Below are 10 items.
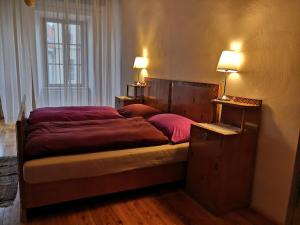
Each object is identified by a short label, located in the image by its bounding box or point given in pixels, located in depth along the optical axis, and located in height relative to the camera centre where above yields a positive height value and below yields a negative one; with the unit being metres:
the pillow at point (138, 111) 3.56 -0.60
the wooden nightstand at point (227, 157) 2.10 -0.73
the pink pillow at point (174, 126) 2.58 -0.60
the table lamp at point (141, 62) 4.26 +0.12
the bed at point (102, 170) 1.99 -0.88
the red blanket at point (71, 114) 3.24 -0.64
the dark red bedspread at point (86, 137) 2.12 -0.65
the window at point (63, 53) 4.94 +0.28
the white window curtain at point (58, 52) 4.69 +0.29
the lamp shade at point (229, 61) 2.28 +0.10
